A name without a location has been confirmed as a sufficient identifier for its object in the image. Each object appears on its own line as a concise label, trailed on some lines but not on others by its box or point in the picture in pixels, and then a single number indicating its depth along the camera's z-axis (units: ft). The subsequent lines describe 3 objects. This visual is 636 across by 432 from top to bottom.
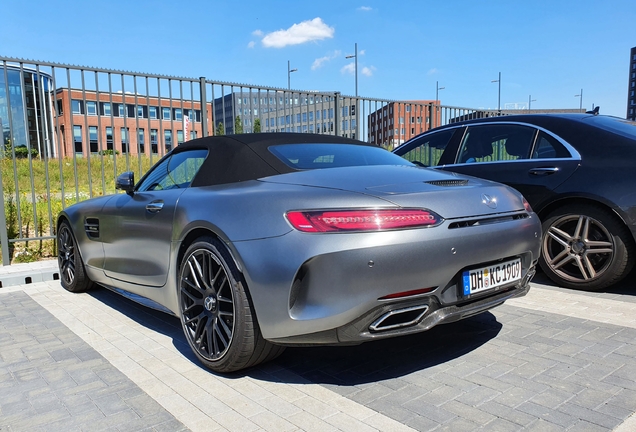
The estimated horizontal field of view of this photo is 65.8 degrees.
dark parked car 13.50
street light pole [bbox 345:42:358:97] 77.83
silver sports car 7.67
